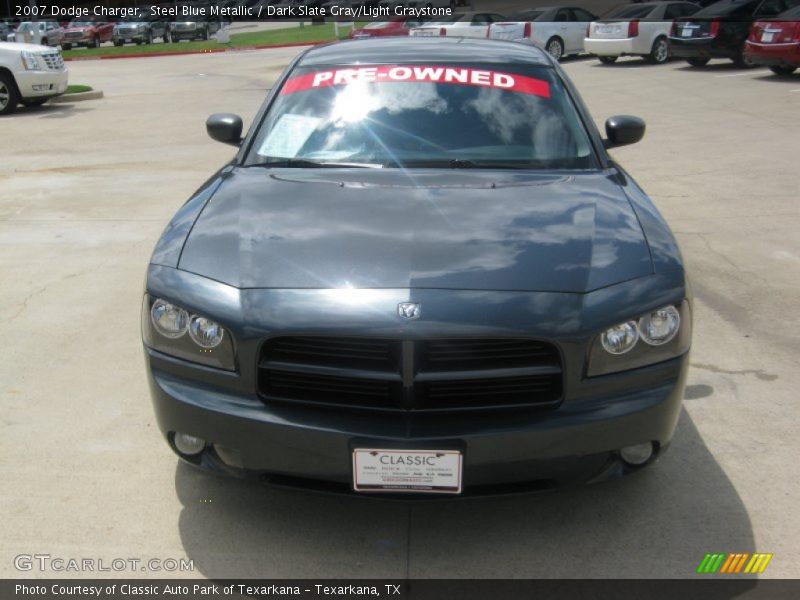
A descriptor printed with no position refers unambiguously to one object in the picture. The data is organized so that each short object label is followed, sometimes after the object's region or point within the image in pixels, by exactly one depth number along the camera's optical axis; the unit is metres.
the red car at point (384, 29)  31.26
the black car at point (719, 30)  20.67
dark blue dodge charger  2.94
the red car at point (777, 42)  17.78
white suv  15.77
